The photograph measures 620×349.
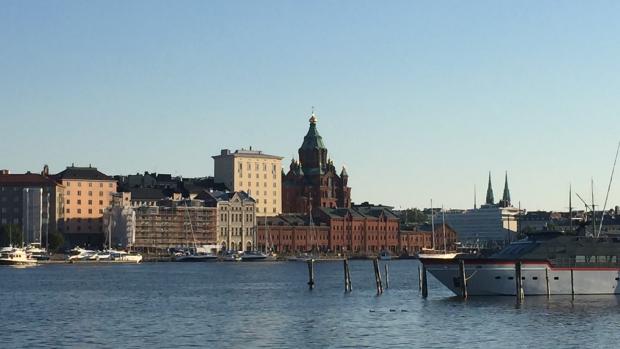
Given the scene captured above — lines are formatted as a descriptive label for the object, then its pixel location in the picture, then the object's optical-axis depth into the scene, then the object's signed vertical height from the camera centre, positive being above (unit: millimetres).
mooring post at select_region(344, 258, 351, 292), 106288 -918
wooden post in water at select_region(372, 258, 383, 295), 100438 -803
